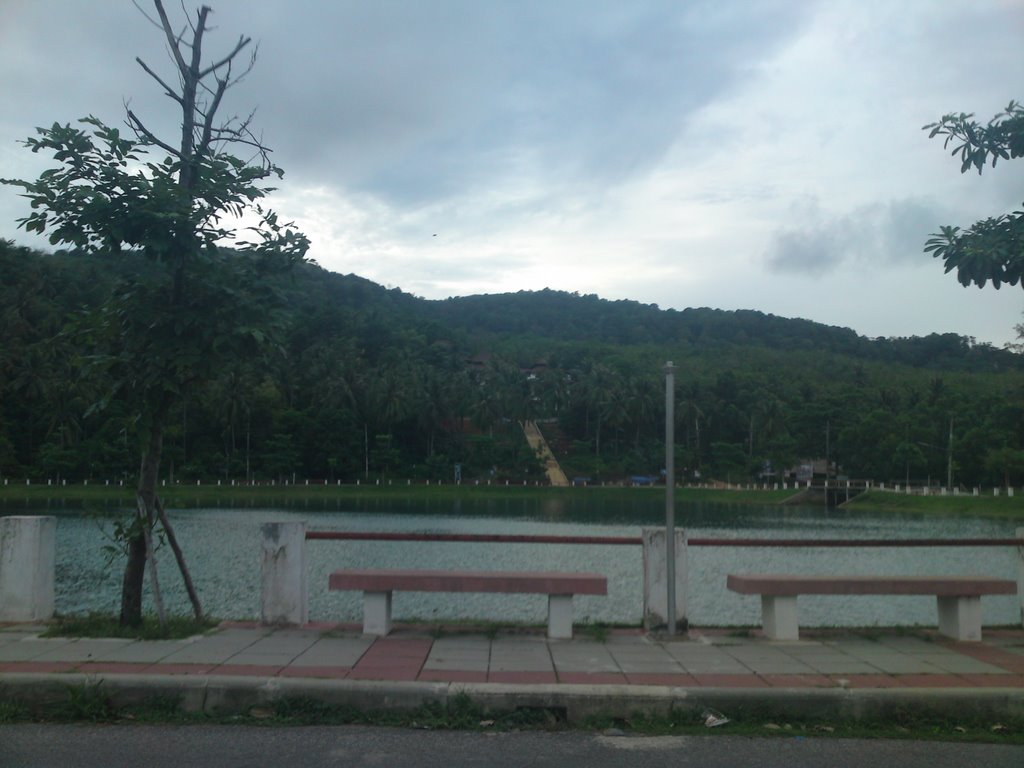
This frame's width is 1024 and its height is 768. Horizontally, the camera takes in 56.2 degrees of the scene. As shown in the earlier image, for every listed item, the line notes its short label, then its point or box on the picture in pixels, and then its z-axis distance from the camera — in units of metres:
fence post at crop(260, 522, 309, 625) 9.73
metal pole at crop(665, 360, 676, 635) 9.55
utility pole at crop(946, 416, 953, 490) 75.68
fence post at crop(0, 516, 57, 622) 9.79
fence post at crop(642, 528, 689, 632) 9.79
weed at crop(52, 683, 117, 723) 7.04
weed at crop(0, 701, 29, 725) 7.00
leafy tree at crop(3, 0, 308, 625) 8.90
